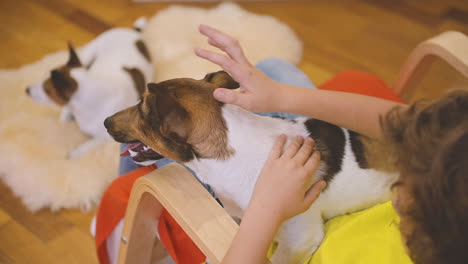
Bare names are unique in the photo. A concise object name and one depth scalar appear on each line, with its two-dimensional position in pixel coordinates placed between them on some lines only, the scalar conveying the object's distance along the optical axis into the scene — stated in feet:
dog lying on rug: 5.16
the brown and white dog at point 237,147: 2.63
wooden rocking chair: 2.36
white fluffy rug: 4.83
